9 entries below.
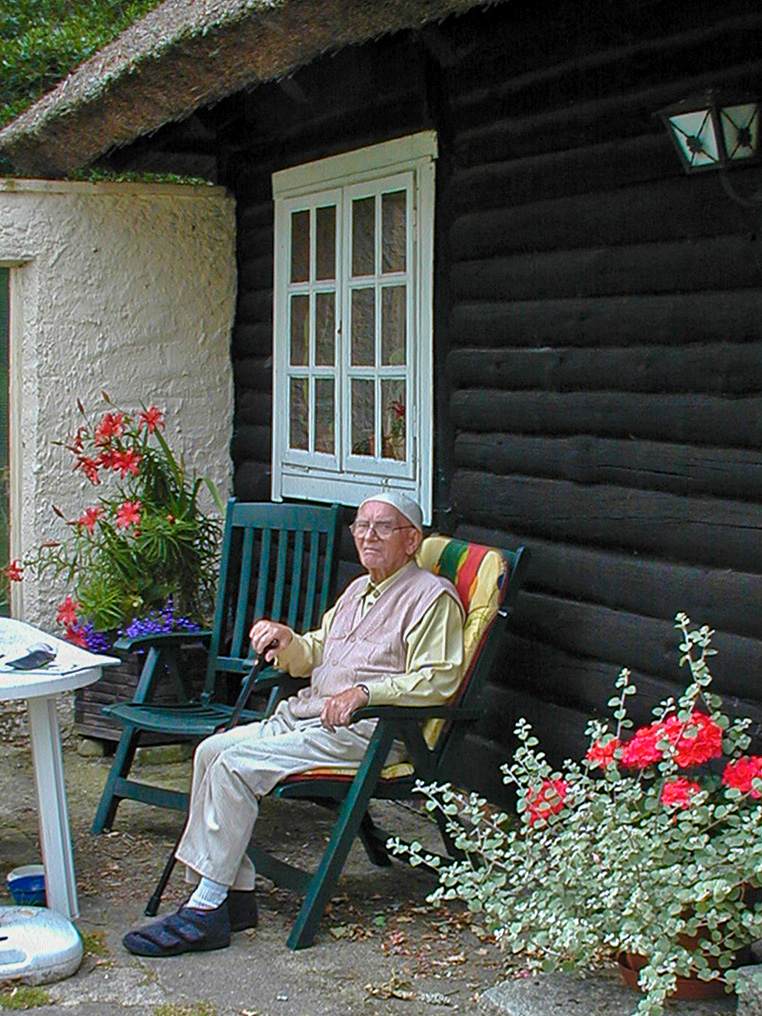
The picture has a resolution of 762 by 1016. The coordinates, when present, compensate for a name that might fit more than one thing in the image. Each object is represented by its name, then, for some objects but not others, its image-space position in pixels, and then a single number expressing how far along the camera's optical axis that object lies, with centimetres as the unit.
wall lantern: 354
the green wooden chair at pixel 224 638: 465
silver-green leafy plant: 320
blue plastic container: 418
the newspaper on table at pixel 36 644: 399
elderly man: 391
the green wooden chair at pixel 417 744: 394
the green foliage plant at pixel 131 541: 581
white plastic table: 399
